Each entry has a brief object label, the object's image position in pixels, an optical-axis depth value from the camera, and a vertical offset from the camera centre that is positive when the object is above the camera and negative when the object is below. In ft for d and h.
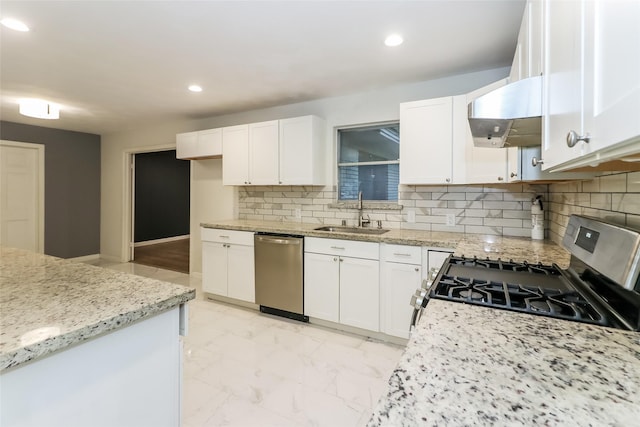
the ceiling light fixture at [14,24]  6.51 +3.95
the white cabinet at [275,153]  10.93 +2.07
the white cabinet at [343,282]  8.80 -2.23
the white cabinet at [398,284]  8.18 -2.07
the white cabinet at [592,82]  1.70 +0.90
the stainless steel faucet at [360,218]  10.77 -0.36
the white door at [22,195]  15.66 +0.57
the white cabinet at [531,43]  3.81 +2.44
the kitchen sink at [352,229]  10.16 -0.75
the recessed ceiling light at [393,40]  7.08 +3.97
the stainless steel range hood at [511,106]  3.52 +1.20
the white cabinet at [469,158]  7.59 +1.29
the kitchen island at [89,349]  2.60 -1.41
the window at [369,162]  10.73 +1.66
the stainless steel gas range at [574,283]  2.88 -1.00
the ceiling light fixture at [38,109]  10.69 +3.46
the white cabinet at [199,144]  12.89 +2.72
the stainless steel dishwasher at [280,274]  9.91 -2.23
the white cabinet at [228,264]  10.95 -2.11
